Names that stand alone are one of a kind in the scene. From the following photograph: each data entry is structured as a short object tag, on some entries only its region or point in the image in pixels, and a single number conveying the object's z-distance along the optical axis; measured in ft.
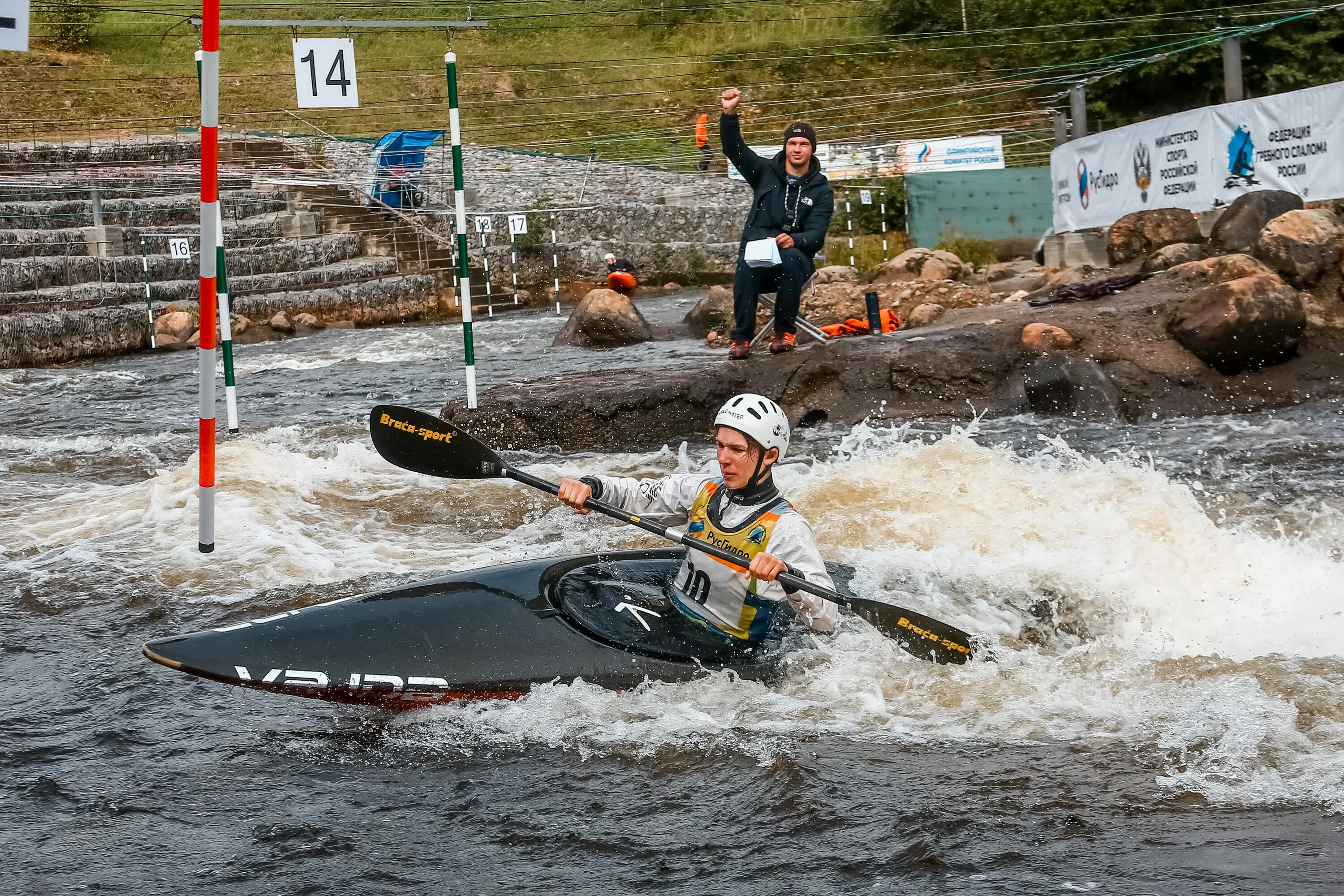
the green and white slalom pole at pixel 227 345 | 26.32
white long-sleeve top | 13.21
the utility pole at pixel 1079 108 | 46.26
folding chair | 27.50
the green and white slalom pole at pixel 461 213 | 24.16
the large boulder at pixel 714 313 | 44.29
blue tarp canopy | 64.85
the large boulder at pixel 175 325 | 49.80
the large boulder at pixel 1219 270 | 29.37
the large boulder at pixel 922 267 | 48.39
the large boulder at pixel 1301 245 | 29.71
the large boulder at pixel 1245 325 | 27.17
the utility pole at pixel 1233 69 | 36.40
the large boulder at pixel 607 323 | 42.34
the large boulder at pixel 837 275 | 51.08
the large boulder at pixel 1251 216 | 33.22
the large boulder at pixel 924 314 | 36.40
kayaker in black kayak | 13.08
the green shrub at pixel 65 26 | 86.94
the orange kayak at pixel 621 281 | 60.59
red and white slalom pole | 15.05
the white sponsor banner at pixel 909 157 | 70.64
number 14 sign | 26.58
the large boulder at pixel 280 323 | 52.60
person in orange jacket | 65.10
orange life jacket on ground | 31.14
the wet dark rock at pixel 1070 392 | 26.86
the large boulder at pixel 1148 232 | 37.32
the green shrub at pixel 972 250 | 57.11
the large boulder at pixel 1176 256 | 34.58
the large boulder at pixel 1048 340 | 28.07
